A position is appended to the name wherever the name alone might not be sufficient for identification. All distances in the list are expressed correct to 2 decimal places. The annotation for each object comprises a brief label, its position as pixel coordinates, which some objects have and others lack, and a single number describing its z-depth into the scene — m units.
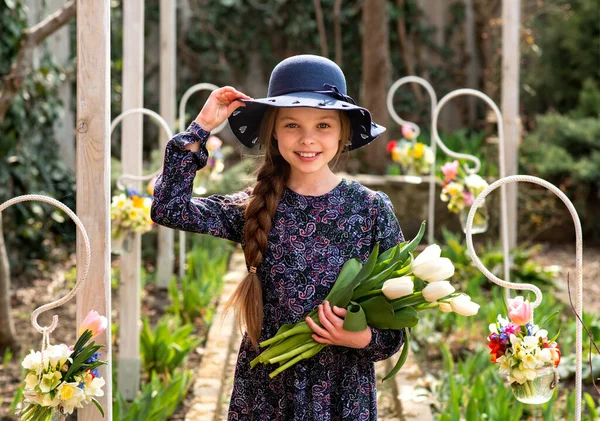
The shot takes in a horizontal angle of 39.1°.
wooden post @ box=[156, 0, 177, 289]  5.38
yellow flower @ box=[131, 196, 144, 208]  3.54
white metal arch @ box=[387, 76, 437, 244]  4.64
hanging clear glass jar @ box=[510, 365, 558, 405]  1.91
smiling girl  2.04
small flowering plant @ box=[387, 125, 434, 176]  5.43
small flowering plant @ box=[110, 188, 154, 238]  3.47
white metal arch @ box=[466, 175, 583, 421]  1.84
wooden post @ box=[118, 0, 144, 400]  3.42
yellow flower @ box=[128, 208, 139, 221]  3.48
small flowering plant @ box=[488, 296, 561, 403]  1.88
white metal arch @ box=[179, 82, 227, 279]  5.10
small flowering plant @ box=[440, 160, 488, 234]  4.04
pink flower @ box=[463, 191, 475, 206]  4.07
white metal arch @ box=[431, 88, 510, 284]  3.37
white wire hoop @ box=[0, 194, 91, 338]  1.79
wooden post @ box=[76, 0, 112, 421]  2.03
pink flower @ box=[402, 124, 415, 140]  5.59
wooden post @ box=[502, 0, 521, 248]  5.30
